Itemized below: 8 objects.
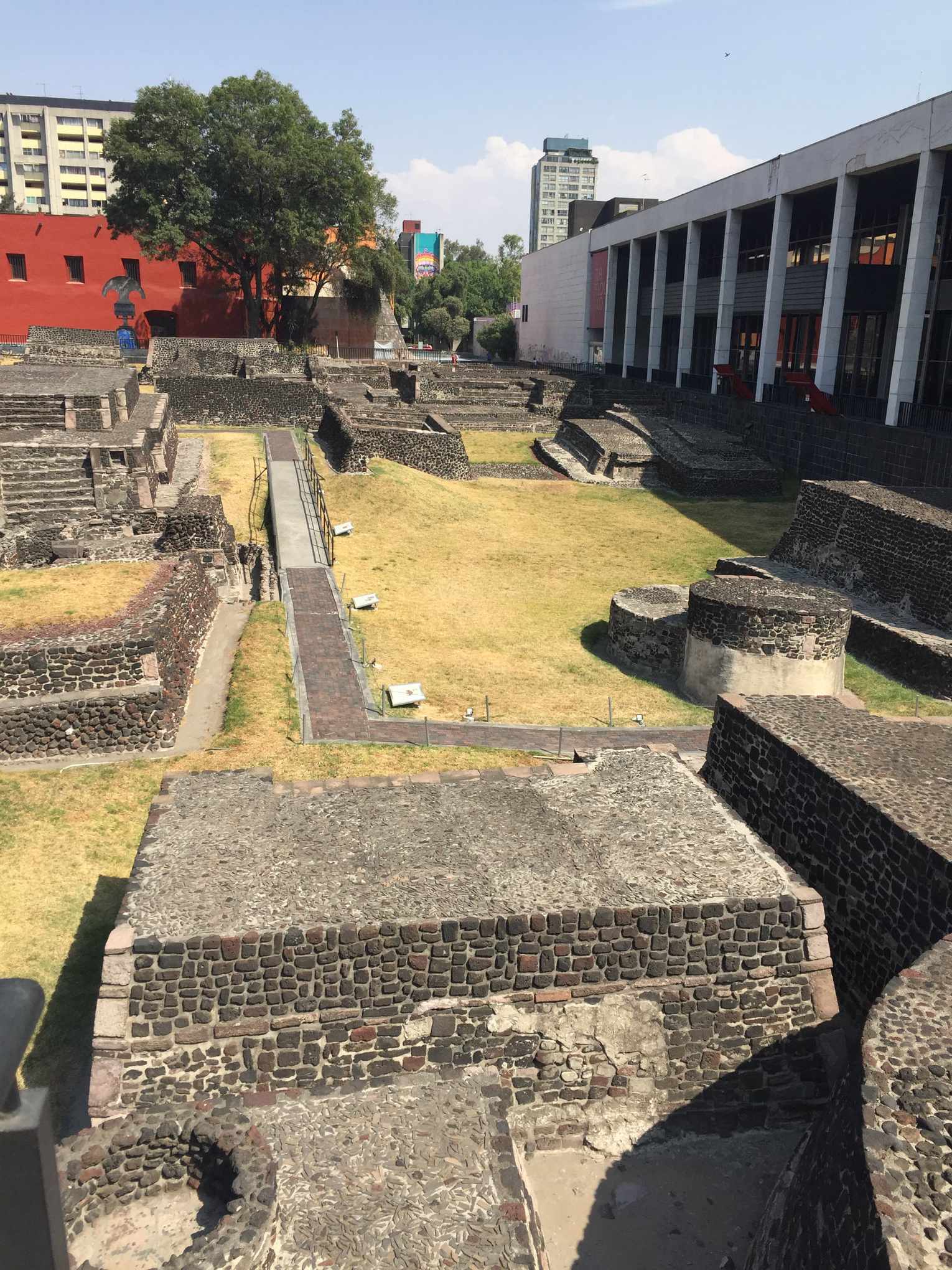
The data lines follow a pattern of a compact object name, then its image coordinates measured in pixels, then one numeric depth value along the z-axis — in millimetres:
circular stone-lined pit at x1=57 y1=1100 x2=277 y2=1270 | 5801
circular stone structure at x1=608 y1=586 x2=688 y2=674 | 17391
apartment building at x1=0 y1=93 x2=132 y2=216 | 97125
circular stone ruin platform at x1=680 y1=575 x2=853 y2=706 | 15492
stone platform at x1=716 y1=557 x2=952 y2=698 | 16234
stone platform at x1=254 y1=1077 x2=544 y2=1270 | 5590
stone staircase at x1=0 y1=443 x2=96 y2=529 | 20938
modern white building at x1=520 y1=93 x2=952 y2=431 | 26859
